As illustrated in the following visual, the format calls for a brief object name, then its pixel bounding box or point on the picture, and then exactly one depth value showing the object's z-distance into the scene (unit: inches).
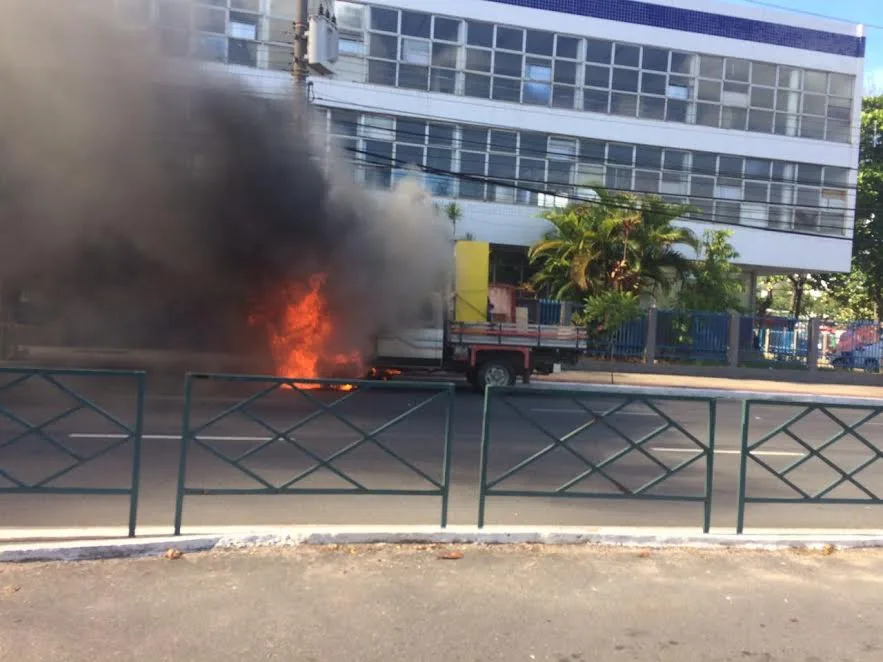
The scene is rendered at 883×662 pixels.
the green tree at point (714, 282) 860.6
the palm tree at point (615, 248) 802.8
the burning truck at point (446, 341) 483.5
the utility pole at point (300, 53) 519.8
